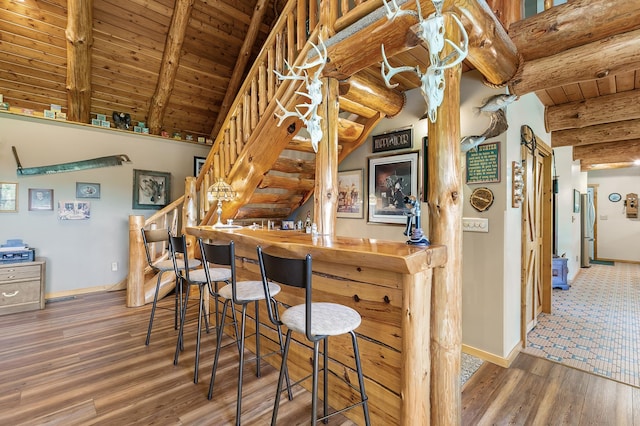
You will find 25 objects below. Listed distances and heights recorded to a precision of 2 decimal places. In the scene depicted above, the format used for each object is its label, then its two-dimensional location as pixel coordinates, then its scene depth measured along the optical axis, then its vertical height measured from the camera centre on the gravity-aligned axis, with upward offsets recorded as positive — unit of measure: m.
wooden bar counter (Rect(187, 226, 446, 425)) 1.57 -0.53
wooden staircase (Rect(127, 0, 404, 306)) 2.88 +0.86
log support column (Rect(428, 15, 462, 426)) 1.70 -0.16
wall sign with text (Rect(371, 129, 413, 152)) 3.36 +0.88
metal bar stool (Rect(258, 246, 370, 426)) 1.38 -0.52
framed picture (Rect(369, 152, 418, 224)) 3.36 +0.37
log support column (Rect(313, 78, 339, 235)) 2.59 +0.44
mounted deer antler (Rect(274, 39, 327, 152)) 2.39 +0.87
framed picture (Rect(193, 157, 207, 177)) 5.52 +0.92
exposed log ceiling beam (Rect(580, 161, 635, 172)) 7.12 +1.28
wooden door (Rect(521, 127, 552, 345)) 2.99 -0.16
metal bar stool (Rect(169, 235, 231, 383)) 2.44 -0.50
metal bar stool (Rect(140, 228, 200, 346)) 2.93 -0.48
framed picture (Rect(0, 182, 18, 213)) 3.97 +0.23
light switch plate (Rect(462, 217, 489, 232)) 2.73 -0.06
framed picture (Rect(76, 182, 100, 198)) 4.47 +0.37
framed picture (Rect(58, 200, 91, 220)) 4.35 +0.07
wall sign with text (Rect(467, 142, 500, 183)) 2.68 +0.49
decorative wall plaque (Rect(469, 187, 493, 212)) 2.70 +0.17
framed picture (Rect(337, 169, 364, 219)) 3.90 +0.29
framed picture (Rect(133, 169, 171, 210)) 4.94 +0.43
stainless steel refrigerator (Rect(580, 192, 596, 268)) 7.40 -0.23
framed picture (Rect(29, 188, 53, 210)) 4.15 +0.21
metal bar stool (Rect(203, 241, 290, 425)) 1.85 -0.50
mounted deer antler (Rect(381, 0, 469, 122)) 1.61 +0.86
